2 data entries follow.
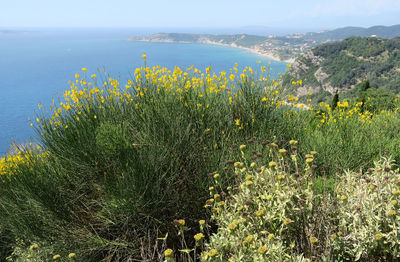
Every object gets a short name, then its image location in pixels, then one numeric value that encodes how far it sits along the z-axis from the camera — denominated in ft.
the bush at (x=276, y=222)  6.77
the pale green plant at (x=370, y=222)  6.68
